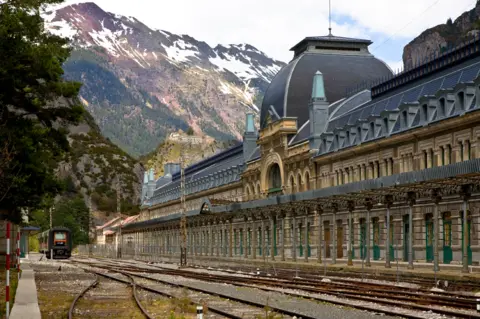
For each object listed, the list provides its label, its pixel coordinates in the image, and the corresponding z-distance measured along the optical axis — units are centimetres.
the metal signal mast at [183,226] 7012
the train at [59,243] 11081
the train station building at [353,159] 5022
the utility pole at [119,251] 11775
